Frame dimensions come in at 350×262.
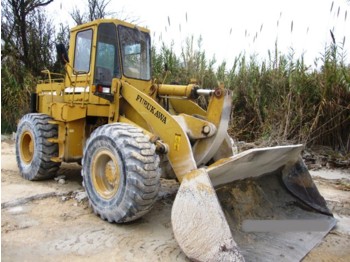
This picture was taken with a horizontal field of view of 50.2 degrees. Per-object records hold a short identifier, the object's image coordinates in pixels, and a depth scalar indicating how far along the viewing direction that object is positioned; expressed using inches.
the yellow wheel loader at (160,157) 113.3
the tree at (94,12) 572.3
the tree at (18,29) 484.4
